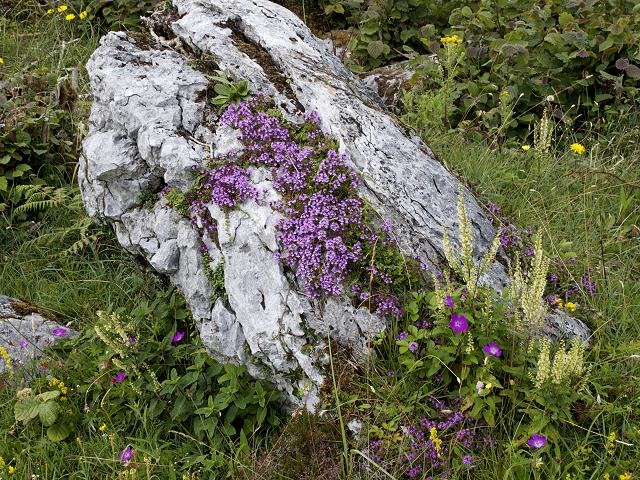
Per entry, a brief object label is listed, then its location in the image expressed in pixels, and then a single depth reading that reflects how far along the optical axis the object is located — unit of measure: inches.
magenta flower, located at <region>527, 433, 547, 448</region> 116.2
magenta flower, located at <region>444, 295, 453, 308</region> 124.2
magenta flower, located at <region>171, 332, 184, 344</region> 154.9
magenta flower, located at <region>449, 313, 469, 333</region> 121.9
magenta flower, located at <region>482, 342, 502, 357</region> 121.3
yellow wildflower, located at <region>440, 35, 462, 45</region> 241.6
